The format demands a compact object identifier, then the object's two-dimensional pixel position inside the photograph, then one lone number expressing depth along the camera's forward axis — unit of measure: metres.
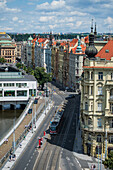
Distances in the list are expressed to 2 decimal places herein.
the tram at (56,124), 103.69
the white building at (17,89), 154.25
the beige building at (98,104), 81.50
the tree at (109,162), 62.80
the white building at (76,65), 181.50
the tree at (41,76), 188.50
